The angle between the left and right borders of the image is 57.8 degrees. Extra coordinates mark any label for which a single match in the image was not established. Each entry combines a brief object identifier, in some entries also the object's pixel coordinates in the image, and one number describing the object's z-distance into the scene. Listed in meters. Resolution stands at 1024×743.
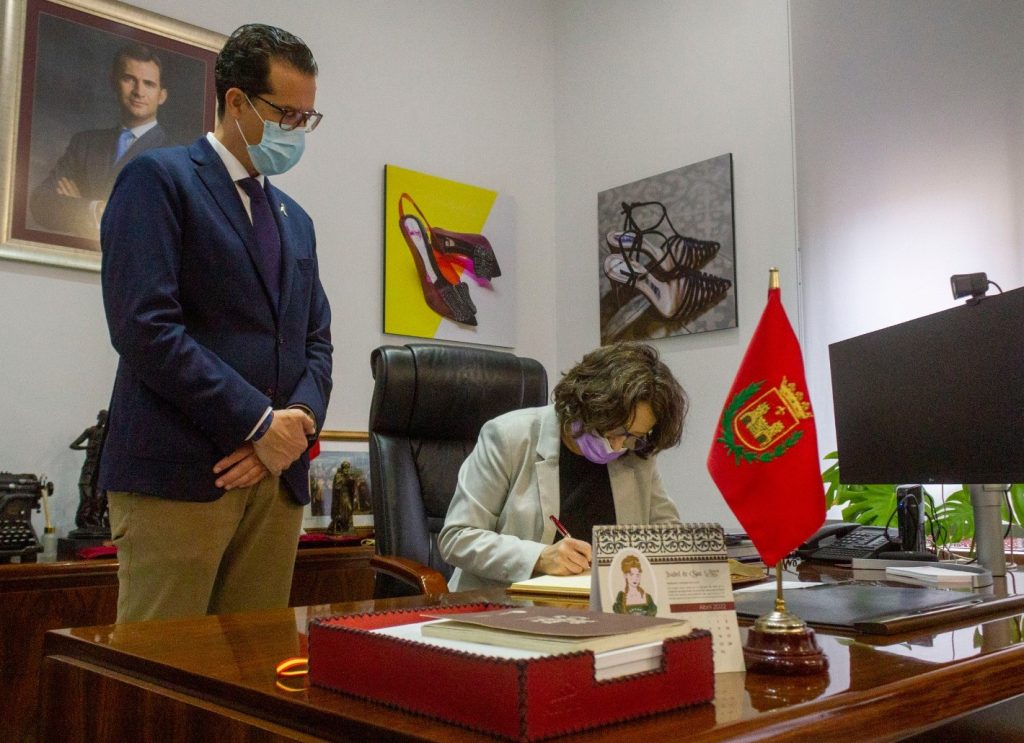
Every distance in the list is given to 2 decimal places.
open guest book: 1.36
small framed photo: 3.18
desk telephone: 1.93
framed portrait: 2.76
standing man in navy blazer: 1.50
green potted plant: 2.60
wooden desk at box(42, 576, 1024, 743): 0.64
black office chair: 2.23
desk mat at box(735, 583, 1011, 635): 1.05
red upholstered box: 0.57
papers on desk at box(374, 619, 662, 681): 0.61
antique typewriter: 2.33
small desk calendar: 0.82
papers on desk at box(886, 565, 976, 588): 1.46
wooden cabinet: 2.19
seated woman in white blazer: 1.87
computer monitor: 1.56
